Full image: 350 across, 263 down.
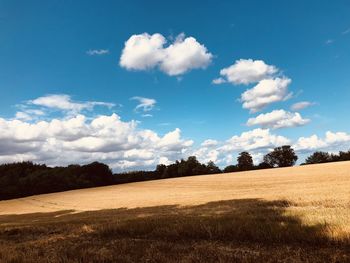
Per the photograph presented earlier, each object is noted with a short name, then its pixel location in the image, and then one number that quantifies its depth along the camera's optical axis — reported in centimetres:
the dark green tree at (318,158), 13775
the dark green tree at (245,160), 14619
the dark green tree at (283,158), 14625
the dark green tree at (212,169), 13800
